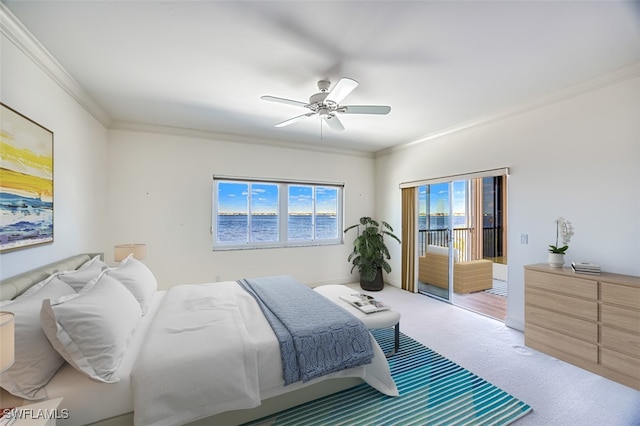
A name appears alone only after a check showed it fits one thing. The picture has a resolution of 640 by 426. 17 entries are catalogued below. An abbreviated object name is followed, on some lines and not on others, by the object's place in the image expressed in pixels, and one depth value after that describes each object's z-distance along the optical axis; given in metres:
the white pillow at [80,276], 1.89
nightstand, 1.13
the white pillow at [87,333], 1.36
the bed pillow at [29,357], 1.27
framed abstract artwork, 1.72
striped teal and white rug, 1.78
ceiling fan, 2.24
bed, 1.37
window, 4.40
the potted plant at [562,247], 2.61
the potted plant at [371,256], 4.70
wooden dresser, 2.09
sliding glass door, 4.29
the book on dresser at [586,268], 2.37
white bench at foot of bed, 2.33
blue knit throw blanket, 1.73
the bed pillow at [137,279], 2.19
